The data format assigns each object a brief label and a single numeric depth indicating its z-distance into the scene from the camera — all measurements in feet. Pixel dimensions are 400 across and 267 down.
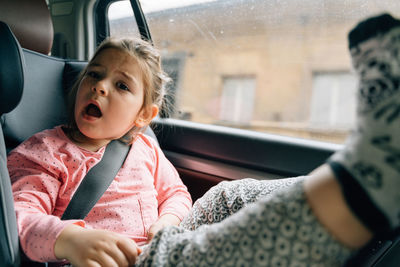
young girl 2.54
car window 4.86
